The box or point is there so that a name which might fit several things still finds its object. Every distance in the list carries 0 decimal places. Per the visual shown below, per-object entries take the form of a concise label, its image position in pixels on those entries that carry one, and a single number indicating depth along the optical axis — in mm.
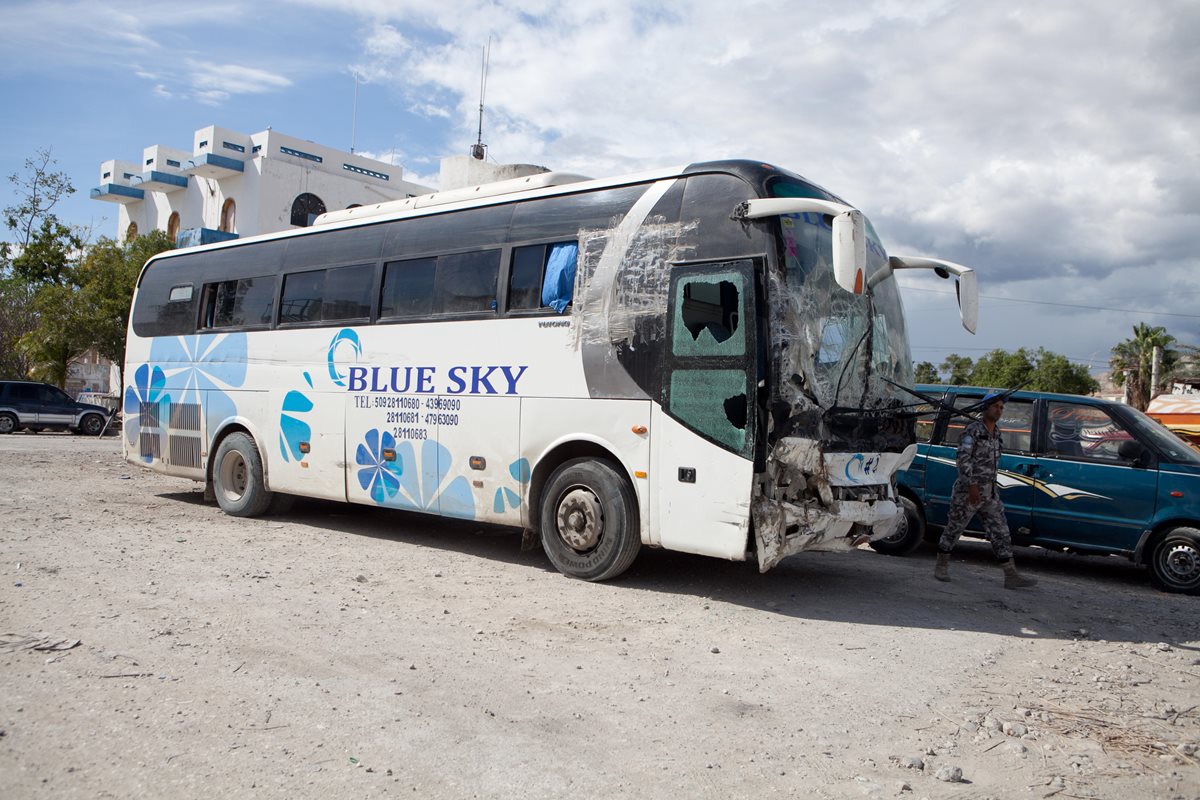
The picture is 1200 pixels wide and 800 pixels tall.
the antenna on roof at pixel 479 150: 23266
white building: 36156
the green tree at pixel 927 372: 54969
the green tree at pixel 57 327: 30375
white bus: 6801
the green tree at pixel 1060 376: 52469
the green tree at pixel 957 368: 60625
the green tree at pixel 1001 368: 52906
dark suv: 26703
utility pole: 43094
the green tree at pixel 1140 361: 50497
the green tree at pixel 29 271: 34844
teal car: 8805
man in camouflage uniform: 8375
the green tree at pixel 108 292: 30609
